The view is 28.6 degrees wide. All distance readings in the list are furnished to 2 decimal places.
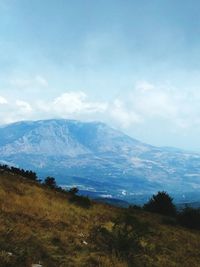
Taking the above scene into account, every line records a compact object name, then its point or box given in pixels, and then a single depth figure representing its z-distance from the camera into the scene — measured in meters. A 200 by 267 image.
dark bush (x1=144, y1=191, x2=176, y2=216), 37.62
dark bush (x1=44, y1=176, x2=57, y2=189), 39.53
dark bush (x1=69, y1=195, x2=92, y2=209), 26.27
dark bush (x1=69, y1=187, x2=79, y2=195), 36.00
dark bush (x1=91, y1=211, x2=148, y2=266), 15.98
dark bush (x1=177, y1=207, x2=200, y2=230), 30.11
